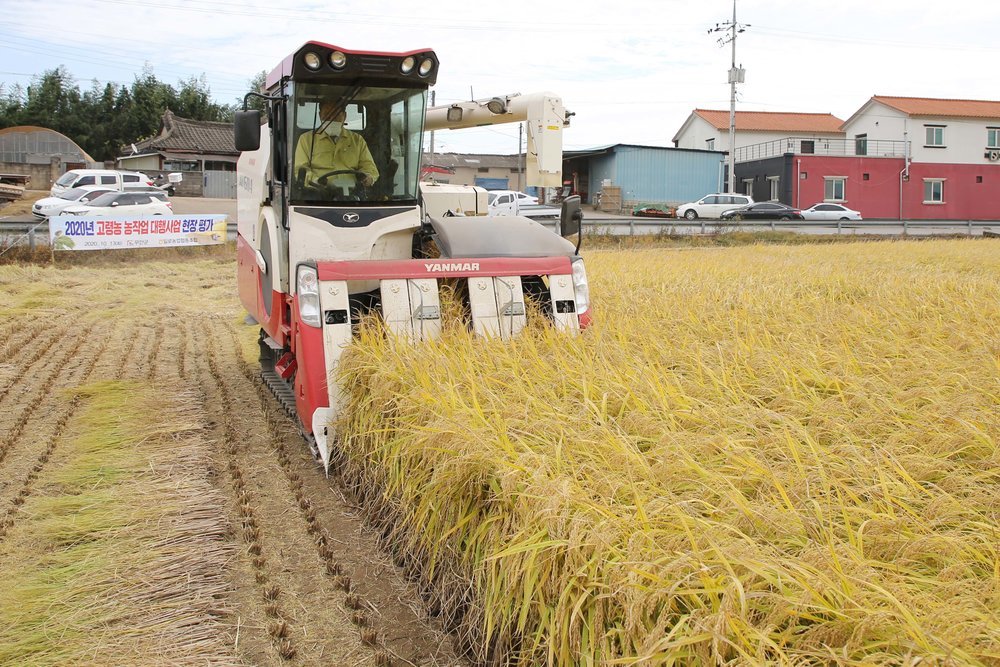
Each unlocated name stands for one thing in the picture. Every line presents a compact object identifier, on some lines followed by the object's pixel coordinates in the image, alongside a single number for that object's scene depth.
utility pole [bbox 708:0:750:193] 38.31
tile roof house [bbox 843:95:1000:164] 42.47
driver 6.04
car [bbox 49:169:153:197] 31.50
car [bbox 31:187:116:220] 25.33
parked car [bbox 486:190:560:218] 26.36
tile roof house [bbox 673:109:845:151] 48.47
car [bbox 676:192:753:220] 33.84
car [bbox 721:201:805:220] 31.57
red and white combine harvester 5.35
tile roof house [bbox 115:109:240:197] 44.01
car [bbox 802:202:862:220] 32.75
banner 17.28
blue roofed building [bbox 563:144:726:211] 43.59
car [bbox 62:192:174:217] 23.16
